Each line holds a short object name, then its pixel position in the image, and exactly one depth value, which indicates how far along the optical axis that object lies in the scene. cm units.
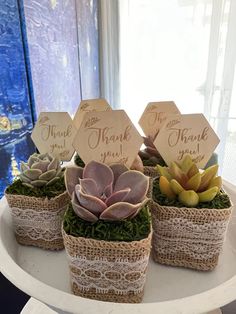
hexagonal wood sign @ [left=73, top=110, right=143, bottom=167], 43
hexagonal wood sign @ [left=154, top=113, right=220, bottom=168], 47
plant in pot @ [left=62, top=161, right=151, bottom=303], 34
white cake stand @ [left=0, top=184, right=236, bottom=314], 31
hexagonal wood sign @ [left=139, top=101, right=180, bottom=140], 59
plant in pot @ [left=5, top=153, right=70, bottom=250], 45
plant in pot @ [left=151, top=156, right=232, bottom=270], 40
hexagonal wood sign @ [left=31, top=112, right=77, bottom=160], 54
